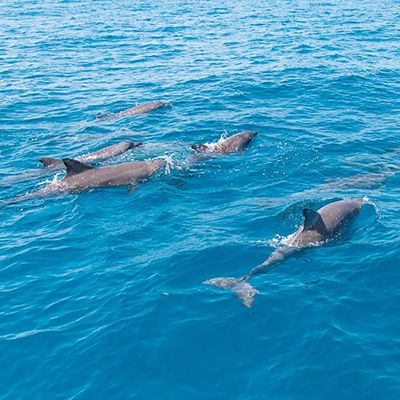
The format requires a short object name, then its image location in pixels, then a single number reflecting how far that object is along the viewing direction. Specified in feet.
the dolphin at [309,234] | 47.80
